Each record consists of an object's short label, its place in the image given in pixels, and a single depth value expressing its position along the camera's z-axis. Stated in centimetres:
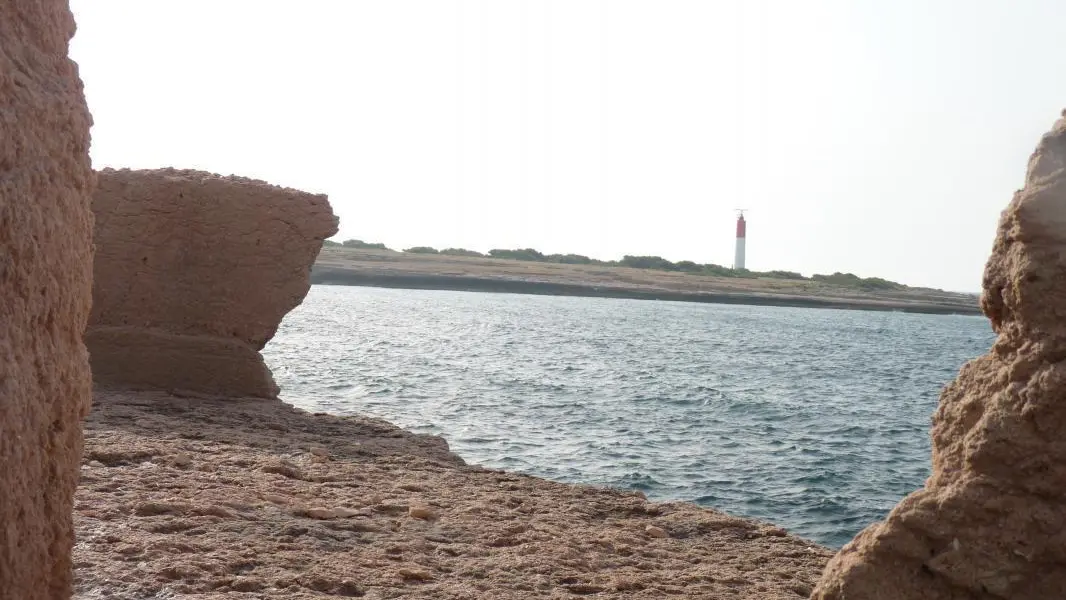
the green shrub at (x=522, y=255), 9756
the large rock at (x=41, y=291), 323
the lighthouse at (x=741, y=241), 10962
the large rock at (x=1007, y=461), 337
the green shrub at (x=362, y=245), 9119
